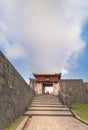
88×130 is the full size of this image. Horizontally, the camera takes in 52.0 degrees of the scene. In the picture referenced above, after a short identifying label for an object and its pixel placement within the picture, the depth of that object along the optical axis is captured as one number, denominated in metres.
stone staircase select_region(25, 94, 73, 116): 5.35
